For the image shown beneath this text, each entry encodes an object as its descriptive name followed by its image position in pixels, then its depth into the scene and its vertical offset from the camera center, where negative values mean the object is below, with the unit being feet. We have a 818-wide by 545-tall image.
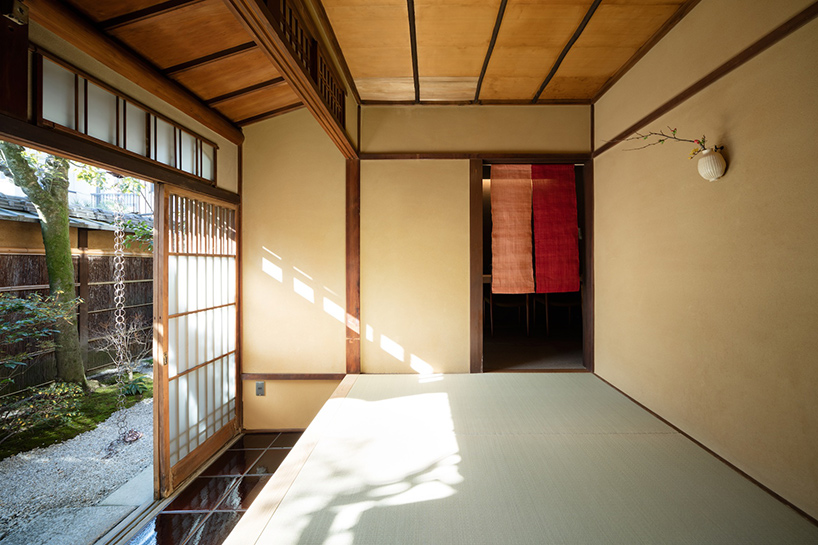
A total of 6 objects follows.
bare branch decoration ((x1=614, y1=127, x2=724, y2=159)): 6.67 +3.01
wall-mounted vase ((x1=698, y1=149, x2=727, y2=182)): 6.17 +1.87
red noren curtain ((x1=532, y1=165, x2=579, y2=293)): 12.01 +1.30
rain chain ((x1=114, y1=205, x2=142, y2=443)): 14.50 -2.00
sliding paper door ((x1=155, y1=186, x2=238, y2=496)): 8.90 -1.57
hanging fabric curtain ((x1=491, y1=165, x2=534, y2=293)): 11.98 +1.36
